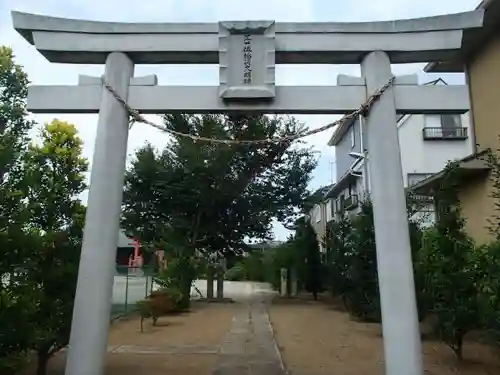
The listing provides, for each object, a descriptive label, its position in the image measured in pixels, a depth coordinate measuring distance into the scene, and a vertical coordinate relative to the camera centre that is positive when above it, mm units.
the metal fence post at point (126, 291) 14172 +118
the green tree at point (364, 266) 11562 +736
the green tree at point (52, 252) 5707 +516
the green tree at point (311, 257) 21609 +1744
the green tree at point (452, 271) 6801 +378
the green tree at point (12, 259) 4766 +371
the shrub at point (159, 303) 12555 -207
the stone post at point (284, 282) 24359 +732
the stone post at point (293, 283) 23200 +661
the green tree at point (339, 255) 13945 +1302
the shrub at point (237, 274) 38969 +1787
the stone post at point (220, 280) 20938 +688
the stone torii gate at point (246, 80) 5230 +2353
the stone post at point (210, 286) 20688 +432
